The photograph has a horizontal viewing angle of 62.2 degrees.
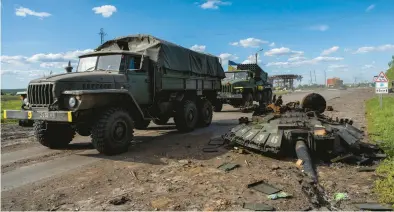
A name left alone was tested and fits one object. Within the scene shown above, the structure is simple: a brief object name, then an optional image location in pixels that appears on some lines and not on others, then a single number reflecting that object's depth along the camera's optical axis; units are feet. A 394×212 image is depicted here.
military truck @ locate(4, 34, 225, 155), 22.24
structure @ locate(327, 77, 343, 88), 370.90
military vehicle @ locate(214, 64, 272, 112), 59.62
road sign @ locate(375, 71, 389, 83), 54.17
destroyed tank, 20.45
